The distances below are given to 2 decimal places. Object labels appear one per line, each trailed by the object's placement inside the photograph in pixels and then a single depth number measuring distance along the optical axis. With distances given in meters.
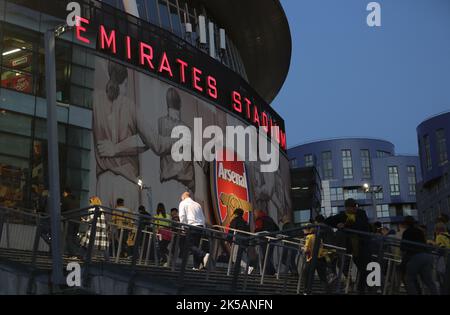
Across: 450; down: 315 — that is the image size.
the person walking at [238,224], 18.09
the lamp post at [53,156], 13.94
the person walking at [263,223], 18.81
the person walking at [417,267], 12.23
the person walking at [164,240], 14.73
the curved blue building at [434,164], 102.62
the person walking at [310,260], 12.82
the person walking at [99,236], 14.73
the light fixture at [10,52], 25.28
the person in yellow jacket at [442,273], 12.09
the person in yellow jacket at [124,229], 14.93
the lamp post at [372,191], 43.90
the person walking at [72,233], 15.12
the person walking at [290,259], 13.86
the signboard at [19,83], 25.19
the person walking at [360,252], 12.74
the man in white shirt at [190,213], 18.16
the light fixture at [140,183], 28.67
